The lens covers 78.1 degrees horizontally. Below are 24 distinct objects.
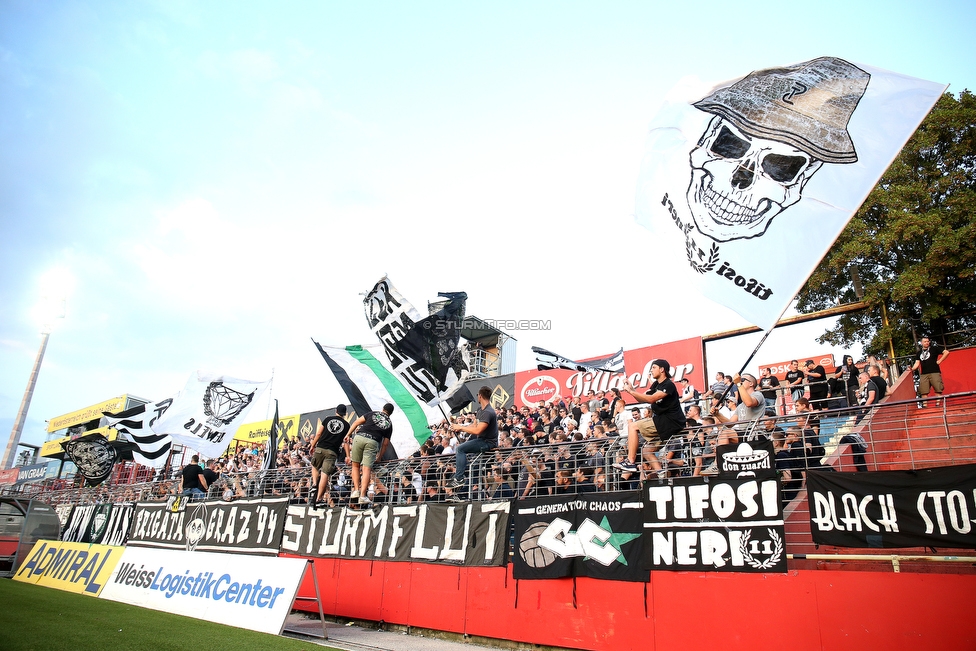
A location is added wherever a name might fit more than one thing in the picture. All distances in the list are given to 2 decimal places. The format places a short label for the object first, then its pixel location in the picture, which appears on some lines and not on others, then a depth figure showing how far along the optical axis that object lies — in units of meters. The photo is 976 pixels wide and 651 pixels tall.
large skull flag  7.46
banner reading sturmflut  9.86
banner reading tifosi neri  7.12
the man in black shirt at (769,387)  11.86
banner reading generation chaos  8.26
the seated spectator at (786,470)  7.44
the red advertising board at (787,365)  18.31
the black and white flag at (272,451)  17.14
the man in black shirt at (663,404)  8.36
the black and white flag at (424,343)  12.18
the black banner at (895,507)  6.16
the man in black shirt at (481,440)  10.64
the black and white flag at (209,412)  18.86
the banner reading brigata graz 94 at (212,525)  13.80
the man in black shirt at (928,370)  12.45
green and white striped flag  12.57
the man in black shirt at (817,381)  12.09
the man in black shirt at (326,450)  13.05
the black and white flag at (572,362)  22.31
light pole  52.41
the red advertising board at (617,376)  20.45
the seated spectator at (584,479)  9.36
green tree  16.30
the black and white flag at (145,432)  22.62
